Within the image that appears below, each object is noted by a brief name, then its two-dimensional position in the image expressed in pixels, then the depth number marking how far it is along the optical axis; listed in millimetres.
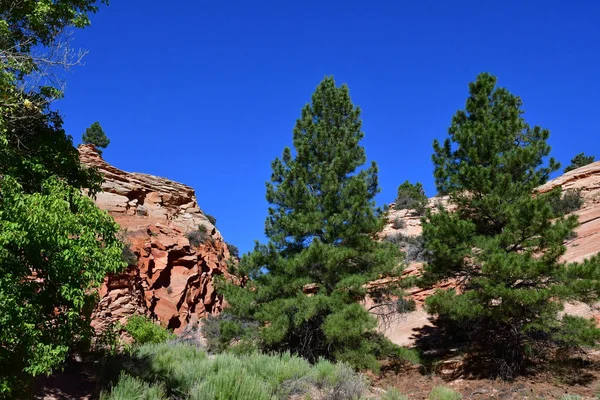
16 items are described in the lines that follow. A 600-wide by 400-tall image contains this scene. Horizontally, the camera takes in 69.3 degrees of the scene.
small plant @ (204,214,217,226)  43469
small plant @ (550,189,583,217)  26677
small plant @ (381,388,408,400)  8570
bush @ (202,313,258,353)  14350
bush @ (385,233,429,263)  26922
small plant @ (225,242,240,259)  42631
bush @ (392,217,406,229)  36572
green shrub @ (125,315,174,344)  18492
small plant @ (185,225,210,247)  31000
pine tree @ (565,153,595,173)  46125
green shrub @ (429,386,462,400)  9625
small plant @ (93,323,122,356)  7430
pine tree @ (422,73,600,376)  11508
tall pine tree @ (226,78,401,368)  13734
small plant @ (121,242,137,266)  23000
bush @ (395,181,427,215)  39531
